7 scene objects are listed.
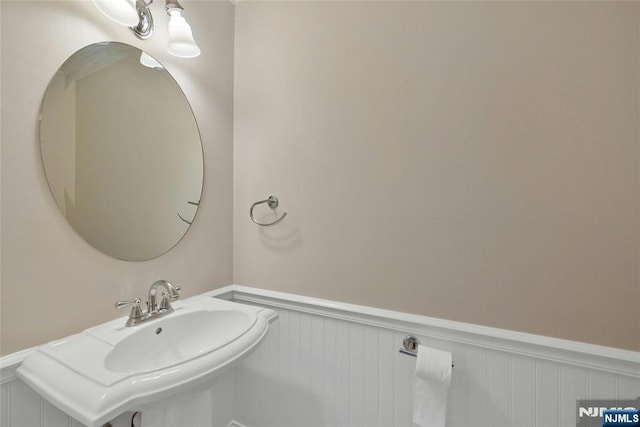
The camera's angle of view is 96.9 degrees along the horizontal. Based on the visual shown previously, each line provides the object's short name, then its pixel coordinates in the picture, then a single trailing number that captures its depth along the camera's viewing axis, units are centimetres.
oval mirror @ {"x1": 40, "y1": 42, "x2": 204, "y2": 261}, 89
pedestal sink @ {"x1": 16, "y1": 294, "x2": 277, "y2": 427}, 63
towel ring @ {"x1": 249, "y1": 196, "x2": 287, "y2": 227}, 135
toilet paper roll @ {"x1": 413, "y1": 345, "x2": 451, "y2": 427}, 98
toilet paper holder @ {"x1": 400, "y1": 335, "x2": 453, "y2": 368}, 108
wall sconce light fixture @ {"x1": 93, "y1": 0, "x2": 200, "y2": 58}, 104
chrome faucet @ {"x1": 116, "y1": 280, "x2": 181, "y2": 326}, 97
